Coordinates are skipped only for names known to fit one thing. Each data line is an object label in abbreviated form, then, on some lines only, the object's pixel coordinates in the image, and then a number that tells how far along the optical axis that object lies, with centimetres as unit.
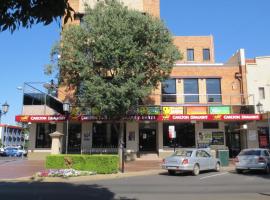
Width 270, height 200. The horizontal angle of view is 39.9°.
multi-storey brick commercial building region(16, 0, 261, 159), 3181
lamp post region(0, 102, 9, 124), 3167
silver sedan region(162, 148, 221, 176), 2020
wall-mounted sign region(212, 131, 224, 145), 3294
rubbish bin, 2617
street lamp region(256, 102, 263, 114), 3097
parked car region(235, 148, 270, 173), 2089
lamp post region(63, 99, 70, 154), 2765
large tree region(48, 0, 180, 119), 2622
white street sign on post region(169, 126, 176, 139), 2684
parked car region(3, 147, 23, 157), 5403
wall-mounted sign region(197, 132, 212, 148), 3288
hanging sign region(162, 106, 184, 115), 3151
